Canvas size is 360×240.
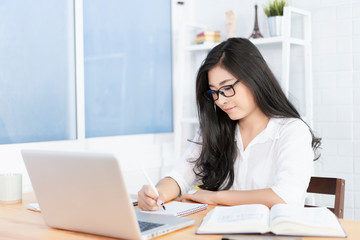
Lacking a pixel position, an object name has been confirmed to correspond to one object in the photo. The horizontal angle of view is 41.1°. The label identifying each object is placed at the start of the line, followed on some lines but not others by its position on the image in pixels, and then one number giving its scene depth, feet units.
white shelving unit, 9.84
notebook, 5.26
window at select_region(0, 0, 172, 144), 8.48
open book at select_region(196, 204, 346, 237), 4.09
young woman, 6.50
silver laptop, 3.99
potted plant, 10.18
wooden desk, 4.40
